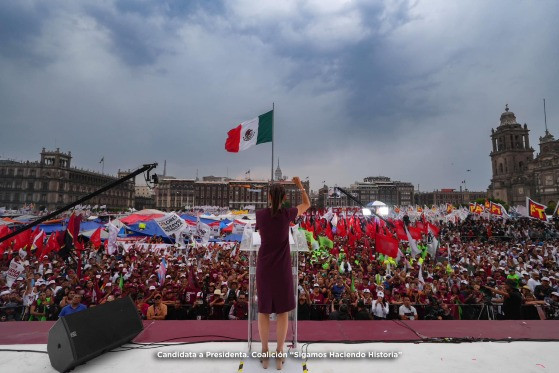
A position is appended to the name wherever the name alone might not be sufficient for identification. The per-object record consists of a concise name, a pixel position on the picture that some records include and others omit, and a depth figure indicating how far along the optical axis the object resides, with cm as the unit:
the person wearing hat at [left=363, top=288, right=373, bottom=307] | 765
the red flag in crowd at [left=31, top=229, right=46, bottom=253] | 1398
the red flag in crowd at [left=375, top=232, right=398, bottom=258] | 1245
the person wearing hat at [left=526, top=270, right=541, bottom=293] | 992
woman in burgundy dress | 288
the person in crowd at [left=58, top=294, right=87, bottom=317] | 619
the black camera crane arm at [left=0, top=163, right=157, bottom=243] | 500
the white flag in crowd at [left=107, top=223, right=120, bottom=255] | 1554
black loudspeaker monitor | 289
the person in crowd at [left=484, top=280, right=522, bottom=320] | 652
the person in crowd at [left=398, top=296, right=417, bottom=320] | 723
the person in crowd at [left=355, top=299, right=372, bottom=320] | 670
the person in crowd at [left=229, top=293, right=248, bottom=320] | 709
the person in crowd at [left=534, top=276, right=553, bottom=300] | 884
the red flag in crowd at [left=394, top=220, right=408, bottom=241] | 1594
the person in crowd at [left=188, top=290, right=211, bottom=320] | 754
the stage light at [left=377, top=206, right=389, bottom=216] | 2868
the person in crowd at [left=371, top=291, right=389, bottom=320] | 743
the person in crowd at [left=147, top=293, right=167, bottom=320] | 677
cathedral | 6762
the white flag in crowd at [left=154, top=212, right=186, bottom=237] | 1631
